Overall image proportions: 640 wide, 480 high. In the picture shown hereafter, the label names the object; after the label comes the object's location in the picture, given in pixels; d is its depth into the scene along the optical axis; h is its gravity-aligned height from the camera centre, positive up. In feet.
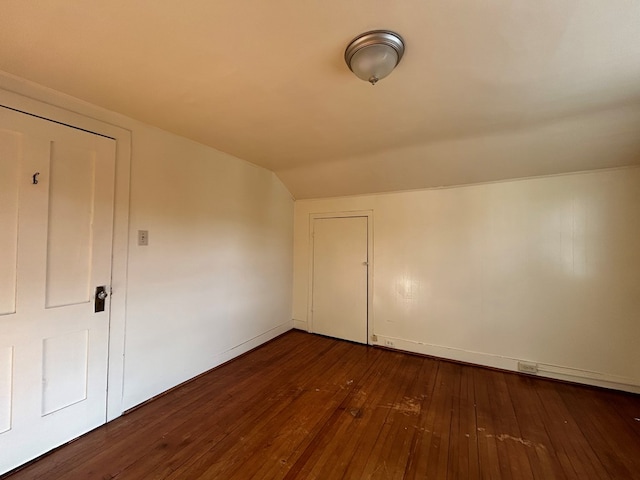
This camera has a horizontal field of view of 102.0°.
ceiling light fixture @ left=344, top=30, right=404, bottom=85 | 4.01 +3.15
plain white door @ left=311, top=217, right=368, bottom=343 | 11.93 -1.55
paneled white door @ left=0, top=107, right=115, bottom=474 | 5.05 -0.85
